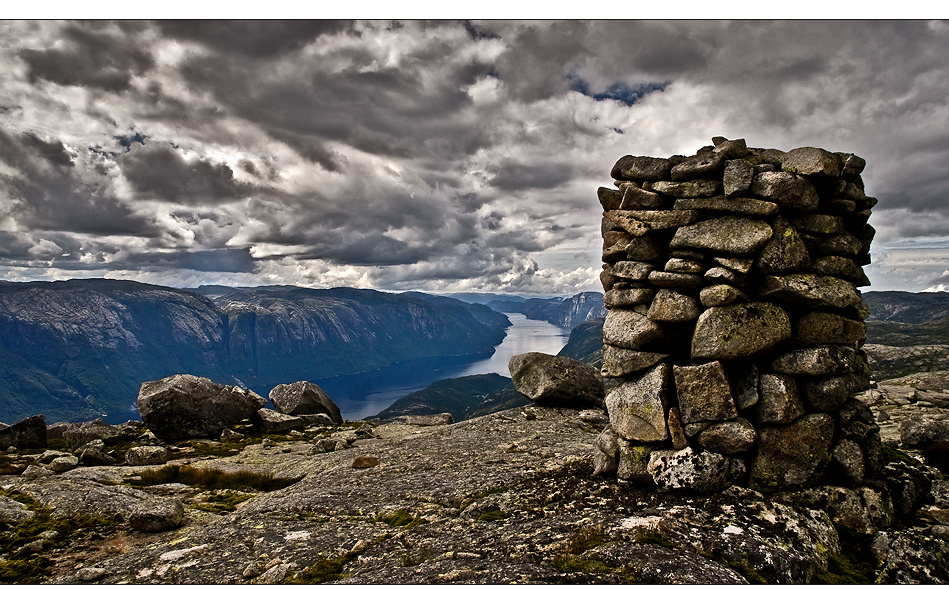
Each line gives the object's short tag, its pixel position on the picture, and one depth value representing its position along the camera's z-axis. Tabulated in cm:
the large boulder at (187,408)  3288
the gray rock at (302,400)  4019
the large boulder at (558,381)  2927
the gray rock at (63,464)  2228
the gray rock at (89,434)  3030
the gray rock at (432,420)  3659
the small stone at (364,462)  1964
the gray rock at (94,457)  2405
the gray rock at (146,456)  2453
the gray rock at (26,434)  3061
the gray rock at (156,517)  1291
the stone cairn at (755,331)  1202
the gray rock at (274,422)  3603
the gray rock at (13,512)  1314
